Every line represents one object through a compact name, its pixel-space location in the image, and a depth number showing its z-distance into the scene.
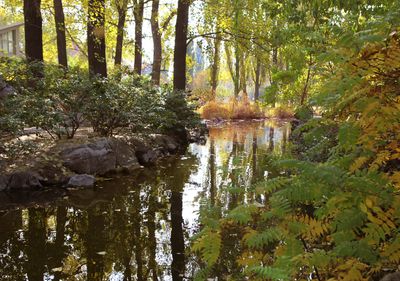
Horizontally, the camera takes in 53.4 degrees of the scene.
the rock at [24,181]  7.12
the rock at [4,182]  7.01
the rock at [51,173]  7.50
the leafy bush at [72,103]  8.20
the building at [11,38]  28.78
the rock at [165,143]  11.80
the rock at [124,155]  9.36
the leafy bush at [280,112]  31.55
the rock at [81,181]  7.65
